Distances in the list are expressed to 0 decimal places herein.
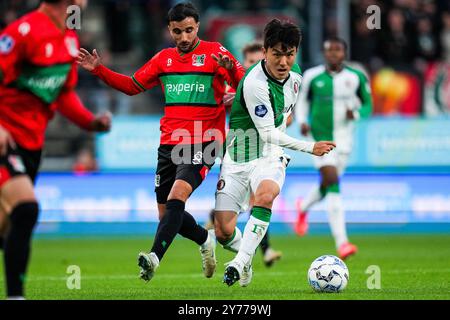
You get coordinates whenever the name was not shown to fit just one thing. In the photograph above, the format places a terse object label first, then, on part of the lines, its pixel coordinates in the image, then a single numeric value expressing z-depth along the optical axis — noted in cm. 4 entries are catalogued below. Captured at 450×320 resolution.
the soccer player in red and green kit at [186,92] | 1752
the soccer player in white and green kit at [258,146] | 1658
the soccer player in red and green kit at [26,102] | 1301
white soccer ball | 1656
